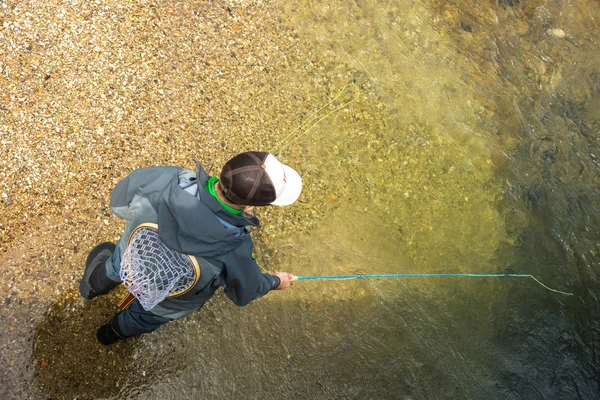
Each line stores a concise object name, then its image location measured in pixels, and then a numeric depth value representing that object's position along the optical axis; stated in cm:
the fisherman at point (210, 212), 208
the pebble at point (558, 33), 589
